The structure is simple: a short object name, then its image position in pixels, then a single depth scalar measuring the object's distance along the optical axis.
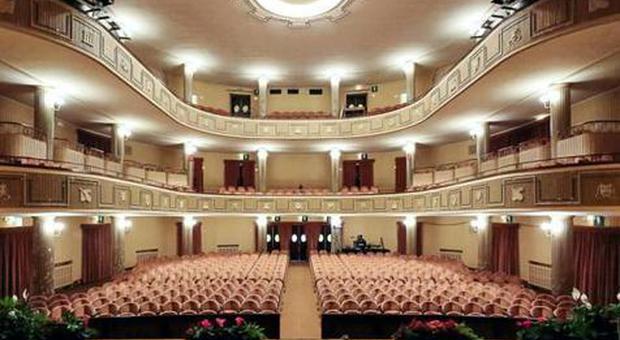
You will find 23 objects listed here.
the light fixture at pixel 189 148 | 22.86
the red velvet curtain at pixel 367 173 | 25.91
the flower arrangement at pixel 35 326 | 6.61
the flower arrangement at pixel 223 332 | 6.36
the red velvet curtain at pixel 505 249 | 17.52
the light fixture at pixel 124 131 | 18.34
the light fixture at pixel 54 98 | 12.61
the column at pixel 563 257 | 12.05
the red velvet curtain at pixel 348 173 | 26.19
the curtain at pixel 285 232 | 25.20
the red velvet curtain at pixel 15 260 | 12.48
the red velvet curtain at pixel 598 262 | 11.90
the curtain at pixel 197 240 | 23.75
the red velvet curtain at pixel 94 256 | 17.59
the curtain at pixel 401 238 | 23.62
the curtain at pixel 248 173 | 26.11
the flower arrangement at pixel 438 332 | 6.28
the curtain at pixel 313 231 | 25.25
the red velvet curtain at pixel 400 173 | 24.81
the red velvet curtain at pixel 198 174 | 25.02
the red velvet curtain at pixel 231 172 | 25.97
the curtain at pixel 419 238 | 22.77
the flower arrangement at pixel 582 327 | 6.38
